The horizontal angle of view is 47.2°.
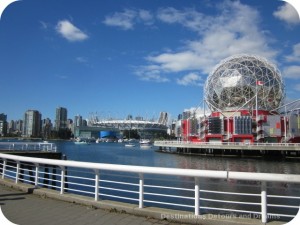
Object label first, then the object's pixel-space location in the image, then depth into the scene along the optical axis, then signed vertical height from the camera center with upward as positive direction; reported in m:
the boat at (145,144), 104.20 -1.71
